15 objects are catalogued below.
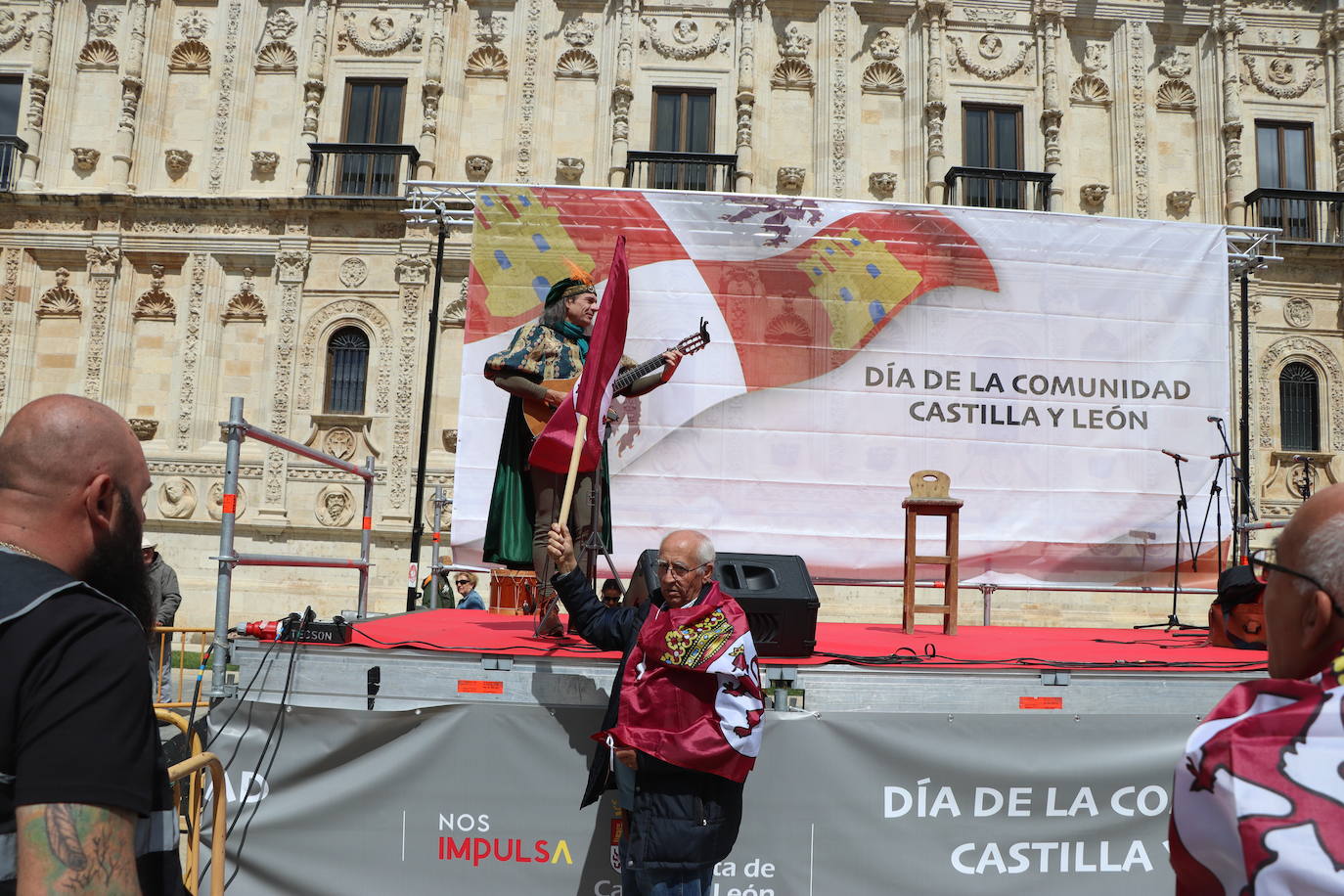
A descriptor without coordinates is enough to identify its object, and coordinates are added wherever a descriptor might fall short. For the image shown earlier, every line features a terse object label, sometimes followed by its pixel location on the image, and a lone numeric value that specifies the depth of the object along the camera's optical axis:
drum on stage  7.68
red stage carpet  4.25
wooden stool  6.31
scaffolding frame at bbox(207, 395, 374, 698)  4.12
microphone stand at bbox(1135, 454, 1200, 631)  8.43
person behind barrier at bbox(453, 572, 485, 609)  11.64
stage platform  3.96
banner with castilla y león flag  9.35
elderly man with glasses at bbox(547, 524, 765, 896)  3.13
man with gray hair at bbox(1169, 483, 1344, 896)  1.29
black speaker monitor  4.30
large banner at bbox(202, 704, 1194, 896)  3.90
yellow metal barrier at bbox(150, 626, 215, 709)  7.24
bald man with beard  1.26
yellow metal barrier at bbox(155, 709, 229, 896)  3.19
